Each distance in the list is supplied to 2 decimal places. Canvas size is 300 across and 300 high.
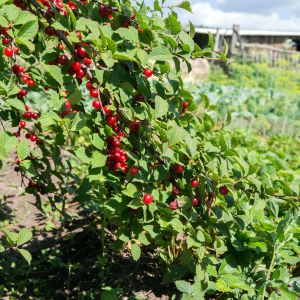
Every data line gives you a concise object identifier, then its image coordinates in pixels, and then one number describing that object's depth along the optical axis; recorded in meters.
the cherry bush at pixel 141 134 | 0.79
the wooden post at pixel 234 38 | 11.21
